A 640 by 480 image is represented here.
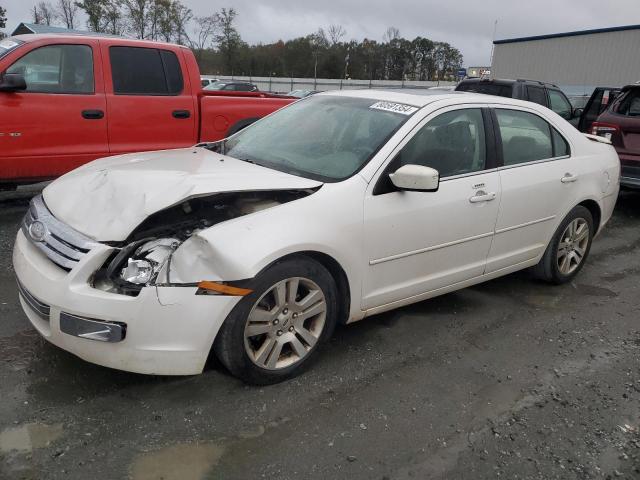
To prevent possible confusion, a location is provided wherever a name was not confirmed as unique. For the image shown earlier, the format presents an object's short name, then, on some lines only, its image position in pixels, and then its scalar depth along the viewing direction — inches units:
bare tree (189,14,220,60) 2493.8
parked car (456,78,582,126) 377.1
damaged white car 100.5
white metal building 1093.8
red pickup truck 207.8
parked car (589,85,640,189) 276.4
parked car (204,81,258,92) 861.5
